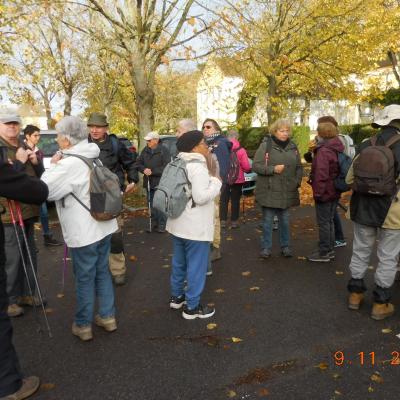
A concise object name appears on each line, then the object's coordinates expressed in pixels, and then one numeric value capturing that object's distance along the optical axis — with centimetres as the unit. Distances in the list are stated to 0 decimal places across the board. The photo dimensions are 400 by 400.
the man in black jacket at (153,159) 751
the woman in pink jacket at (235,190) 768
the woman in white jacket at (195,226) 374
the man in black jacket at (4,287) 255
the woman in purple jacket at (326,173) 527
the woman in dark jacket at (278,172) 557
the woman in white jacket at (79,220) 328
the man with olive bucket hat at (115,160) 485
